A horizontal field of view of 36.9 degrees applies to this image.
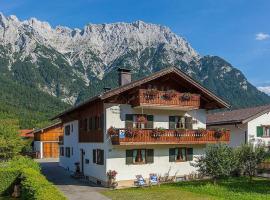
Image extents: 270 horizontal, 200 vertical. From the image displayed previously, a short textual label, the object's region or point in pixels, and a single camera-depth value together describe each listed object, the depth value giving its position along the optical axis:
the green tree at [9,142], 47.06
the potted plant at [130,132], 29.45
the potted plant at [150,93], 30.84
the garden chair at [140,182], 29.58
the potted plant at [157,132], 30.69
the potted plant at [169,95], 31.91
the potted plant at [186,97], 32.81
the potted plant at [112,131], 29.83
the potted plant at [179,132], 31.99
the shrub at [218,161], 28.75
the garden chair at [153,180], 30.09
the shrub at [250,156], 30.28
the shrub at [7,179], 26.12
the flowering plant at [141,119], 31.58
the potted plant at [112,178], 29.95
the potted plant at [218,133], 34.28
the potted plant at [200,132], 33.25
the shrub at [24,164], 28.08
